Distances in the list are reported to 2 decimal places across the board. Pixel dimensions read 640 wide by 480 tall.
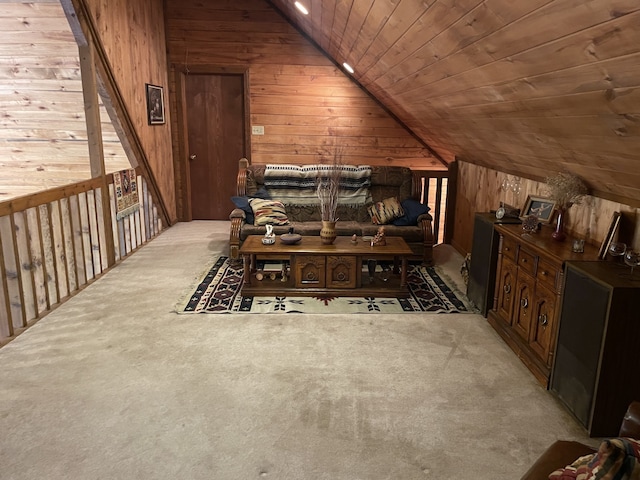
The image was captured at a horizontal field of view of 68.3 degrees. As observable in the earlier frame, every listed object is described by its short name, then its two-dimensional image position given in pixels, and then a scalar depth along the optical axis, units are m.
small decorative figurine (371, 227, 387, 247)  3.96
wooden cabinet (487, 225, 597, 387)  2.51
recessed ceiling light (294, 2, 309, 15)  4.21
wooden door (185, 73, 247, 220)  6.28
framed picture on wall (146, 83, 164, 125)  5.42
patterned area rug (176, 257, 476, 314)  3.54
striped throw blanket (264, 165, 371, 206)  5.12
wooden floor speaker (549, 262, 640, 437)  1.98
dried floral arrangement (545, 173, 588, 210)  2.79
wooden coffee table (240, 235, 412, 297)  3.76
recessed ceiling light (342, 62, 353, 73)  5.48
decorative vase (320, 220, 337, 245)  3.89
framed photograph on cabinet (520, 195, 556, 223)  3.22
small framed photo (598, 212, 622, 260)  2.39
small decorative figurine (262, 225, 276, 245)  3.91
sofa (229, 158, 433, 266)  4.61
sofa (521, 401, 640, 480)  1.03
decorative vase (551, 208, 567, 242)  2.83
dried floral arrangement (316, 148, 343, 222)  4.11
